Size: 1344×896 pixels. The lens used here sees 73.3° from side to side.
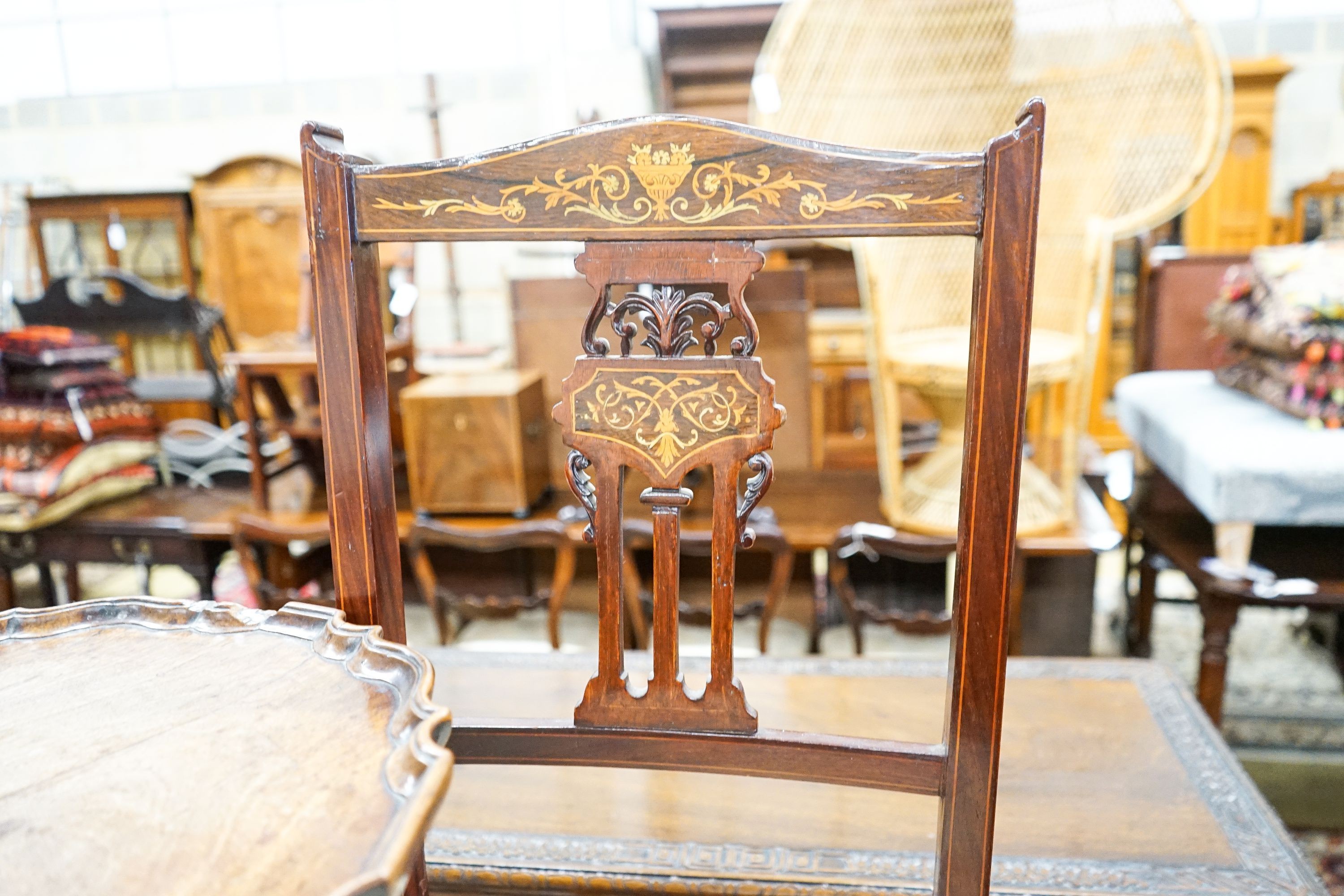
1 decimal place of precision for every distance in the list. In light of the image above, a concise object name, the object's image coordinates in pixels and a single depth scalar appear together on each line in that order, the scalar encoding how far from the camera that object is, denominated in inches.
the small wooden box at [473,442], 77.2
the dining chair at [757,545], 55.3
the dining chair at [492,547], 59.5
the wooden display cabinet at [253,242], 166.1
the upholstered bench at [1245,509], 57.7
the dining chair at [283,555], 66.5
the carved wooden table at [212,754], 16.2
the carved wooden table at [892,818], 30.5
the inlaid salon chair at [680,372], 21.5
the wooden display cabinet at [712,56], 139.1
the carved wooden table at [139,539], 84.6
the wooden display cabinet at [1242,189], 145.9
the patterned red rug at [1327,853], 61.7
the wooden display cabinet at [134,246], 170.1
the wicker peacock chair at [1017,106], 67.6
